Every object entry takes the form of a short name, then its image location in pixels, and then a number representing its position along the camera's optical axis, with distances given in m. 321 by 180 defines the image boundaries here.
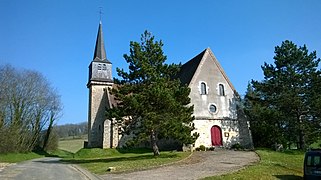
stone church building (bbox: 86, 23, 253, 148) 29.53
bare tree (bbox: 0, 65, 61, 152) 33.38
